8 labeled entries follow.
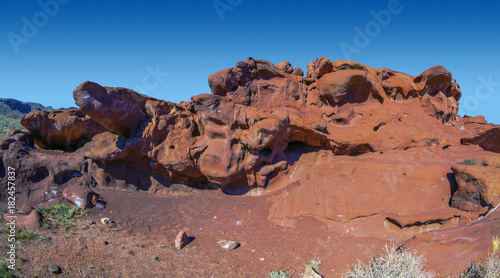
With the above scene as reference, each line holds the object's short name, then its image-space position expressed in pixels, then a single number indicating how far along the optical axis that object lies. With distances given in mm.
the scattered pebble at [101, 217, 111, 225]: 7691
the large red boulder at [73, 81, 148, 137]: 7348
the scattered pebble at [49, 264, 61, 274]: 5198
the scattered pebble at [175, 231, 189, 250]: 6820
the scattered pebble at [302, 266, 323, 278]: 5633
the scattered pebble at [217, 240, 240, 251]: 6848
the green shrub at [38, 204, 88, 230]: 7173
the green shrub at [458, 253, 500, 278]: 5469
